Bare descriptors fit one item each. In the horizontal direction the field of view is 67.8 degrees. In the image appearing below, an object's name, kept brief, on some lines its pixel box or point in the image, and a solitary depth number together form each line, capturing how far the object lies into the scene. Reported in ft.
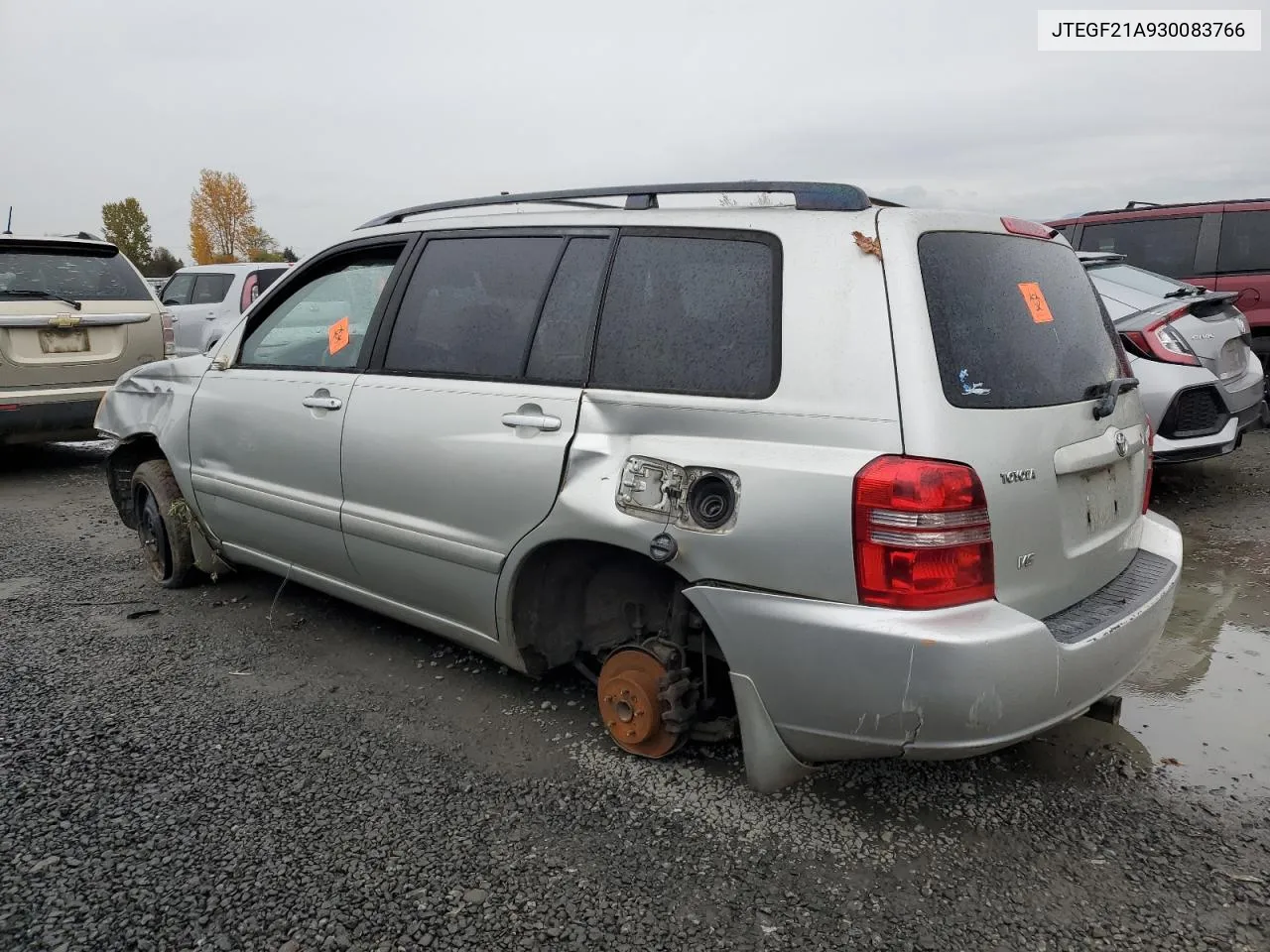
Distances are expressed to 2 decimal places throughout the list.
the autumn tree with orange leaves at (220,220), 196.85
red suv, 25.99
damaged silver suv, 7.30
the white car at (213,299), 37.42
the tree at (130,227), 220.43
